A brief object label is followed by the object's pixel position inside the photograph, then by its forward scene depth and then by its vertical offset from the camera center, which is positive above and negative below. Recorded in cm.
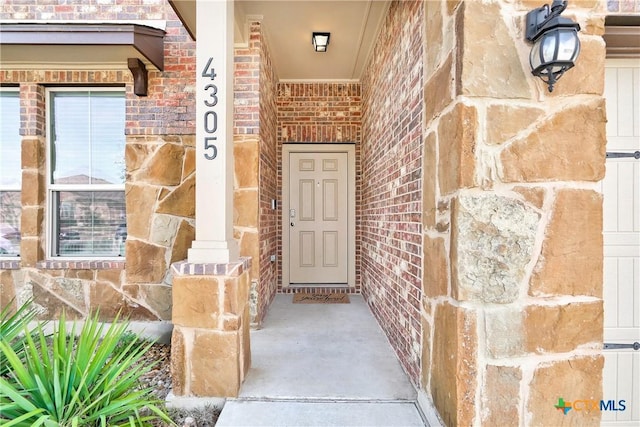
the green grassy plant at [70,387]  132 -80
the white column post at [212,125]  189 +55
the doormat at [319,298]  372 -107
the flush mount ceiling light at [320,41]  307 +176
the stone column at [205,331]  181 -69
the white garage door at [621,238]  179 -15
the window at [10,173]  313 +41
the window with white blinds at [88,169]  314 +45
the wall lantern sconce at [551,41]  114 +65
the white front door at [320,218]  423 -6
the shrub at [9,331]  162 -66
